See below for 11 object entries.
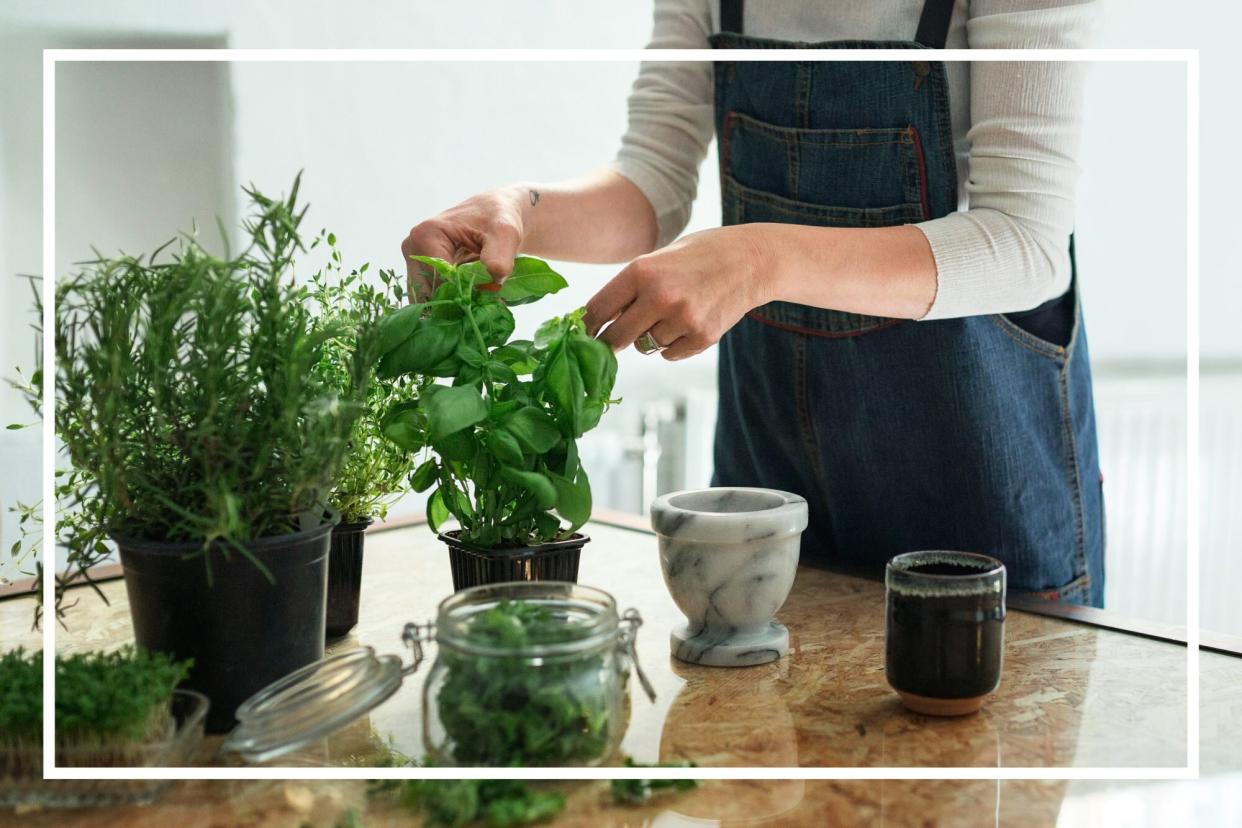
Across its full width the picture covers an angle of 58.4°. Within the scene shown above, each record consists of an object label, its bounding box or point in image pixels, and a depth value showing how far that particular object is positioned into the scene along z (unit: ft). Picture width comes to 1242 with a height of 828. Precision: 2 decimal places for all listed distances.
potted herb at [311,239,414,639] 2.72
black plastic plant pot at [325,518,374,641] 2.84
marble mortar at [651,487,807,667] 2.60
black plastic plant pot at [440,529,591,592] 2.64
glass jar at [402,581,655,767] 1.98
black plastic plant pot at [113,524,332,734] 2.15
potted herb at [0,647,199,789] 1.95
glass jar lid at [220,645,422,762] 2.04
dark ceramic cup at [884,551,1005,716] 2.32
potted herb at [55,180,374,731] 2.13
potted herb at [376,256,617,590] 2.53
